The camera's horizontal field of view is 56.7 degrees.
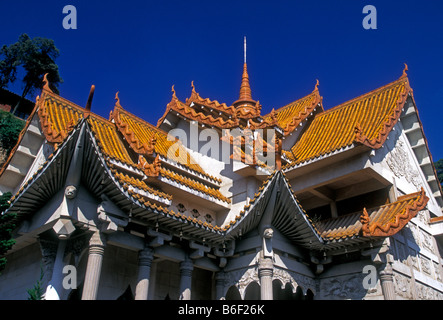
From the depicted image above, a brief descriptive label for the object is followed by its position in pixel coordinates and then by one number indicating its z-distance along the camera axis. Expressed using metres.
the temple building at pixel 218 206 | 9.98
